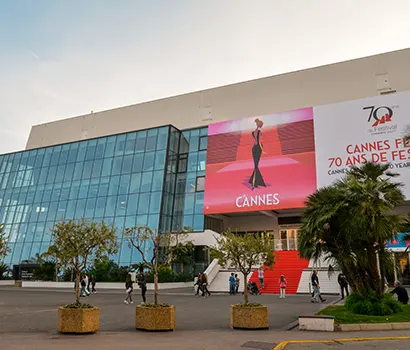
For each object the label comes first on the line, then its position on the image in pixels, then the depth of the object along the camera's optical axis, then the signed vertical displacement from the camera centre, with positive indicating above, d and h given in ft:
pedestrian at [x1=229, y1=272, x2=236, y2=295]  80.69 +2.71
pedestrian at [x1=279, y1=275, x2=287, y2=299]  70.92 +2.47
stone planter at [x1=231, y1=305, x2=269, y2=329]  34.78 -1.67
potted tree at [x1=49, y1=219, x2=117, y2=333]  31.89 +4.14
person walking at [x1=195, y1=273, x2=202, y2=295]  78.61 +2.67
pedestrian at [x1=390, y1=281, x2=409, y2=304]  48.75 +1.50
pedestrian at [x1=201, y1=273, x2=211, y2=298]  77.71 +2.09
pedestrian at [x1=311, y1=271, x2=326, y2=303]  61.98 +1.74
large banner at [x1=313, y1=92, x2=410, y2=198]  108.37 +48.77
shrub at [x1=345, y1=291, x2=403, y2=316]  39.06 +0.09
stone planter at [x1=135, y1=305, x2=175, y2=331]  33.37 -2.11
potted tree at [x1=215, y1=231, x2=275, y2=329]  34.96 +3.93
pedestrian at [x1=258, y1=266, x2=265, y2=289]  83.62 +4.60
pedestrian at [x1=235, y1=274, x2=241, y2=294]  83.46 +3.02
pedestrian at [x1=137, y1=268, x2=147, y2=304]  58.75 +1.73
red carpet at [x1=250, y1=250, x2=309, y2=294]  86.99 +6.74
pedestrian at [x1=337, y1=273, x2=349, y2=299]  63.62 +3.56
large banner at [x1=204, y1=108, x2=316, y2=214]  117.08 +42.16
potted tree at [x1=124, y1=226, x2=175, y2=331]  33.40 -1.98
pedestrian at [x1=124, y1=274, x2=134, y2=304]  59.58 +0.70
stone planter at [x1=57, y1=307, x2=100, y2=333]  31.14 -2.46
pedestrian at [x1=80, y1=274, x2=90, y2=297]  75.10 +0.40
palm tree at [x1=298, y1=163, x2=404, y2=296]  41.27 +8.46
